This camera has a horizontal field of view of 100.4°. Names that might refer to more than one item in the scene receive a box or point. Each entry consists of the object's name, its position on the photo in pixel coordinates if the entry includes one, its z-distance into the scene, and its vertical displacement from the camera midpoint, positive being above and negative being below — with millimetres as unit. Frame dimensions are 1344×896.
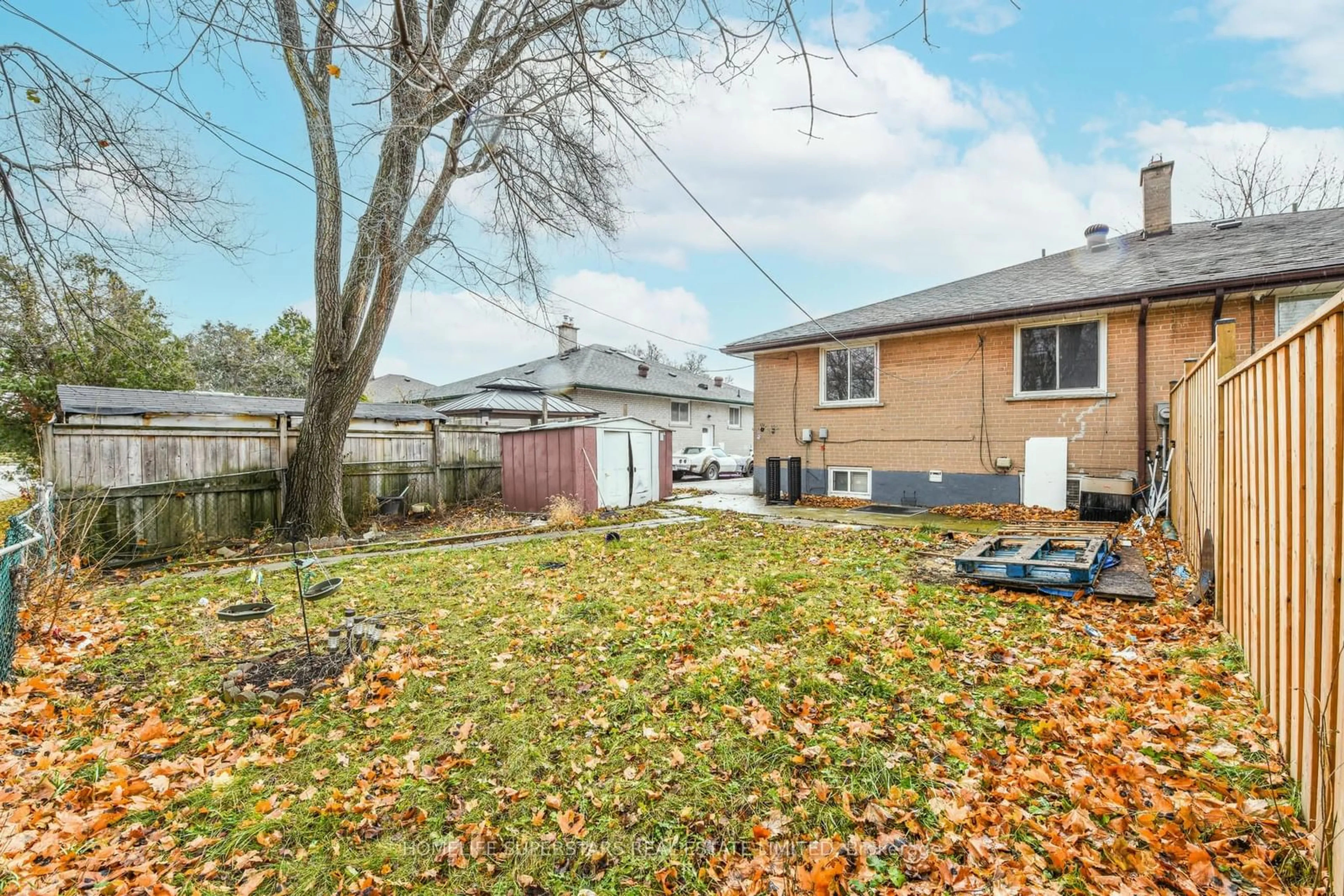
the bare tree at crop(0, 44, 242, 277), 4527 +2487
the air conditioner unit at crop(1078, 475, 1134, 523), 8344 -722
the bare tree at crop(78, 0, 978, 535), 3158 +3097
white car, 21312 -385
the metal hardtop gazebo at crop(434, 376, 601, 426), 17938 +1457
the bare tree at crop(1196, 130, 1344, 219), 18156 +9058
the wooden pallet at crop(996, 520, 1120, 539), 6754 -990
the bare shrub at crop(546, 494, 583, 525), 9930 -1072
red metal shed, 11141 -228
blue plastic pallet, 4887 -1034
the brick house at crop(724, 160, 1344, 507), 8438 +1770
